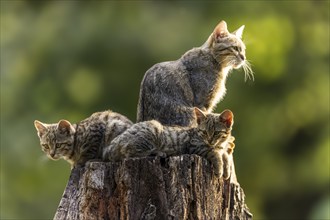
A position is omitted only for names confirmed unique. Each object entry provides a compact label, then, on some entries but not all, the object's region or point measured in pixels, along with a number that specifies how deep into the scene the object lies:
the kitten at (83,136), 12.32
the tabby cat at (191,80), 12.88
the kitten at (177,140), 11.60
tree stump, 11.14
